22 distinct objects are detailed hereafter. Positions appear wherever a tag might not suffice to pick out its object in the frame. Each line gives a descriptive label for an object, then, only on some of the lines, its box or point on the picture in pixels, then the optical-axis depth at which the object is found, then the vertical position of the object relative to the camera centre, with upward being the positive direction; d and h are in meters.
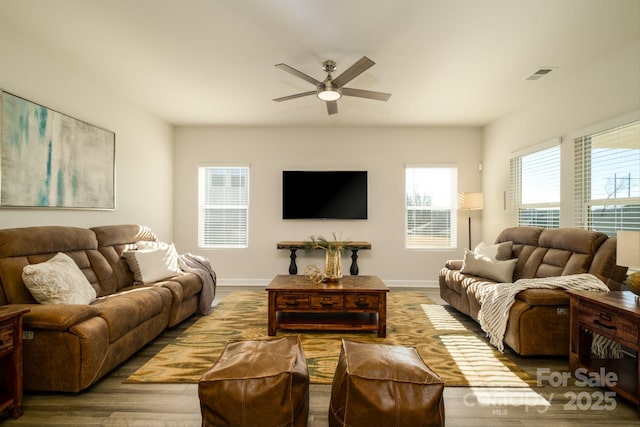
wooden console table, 5.43 -0.50
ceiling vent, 3.55 +1.54
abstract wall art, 2.90 +0.55
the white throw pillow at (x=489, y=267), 3.69 -0.54
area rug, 2.54 -1.16
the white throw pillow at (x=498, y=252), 3.96 -0.39
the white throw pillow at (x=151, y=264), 3.64 -0.52
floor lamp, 5.32 +0.27
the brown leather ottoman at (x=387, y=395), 1.64 -0.86
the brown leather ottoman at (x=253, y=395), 1.69 -0.88
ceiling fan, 2.89 +1.25
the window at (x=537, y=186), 4.09 +0.43
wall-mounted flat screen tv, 5.80 +0.39
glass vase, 3.74 -0.53
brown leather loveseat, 2.78 -0.60
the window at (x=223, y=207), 5.96 +0.17
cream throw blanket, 2.71 -0.70
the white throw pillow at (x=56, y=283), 2.45 -0.50
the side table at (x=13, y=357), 1.94 -0.83
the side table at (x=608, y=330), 2.08 -0.73
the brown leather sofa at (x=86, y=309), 2.19 -0.71
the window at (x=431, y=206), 5.91 +0.20
